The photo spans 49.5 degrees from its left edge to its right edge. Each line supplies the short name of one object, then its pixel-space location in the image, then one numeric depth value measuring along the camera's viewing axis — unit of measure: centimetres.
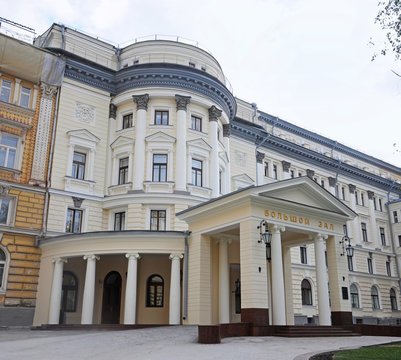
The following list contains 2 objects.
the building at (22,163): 2275
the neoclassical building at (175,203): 2039
